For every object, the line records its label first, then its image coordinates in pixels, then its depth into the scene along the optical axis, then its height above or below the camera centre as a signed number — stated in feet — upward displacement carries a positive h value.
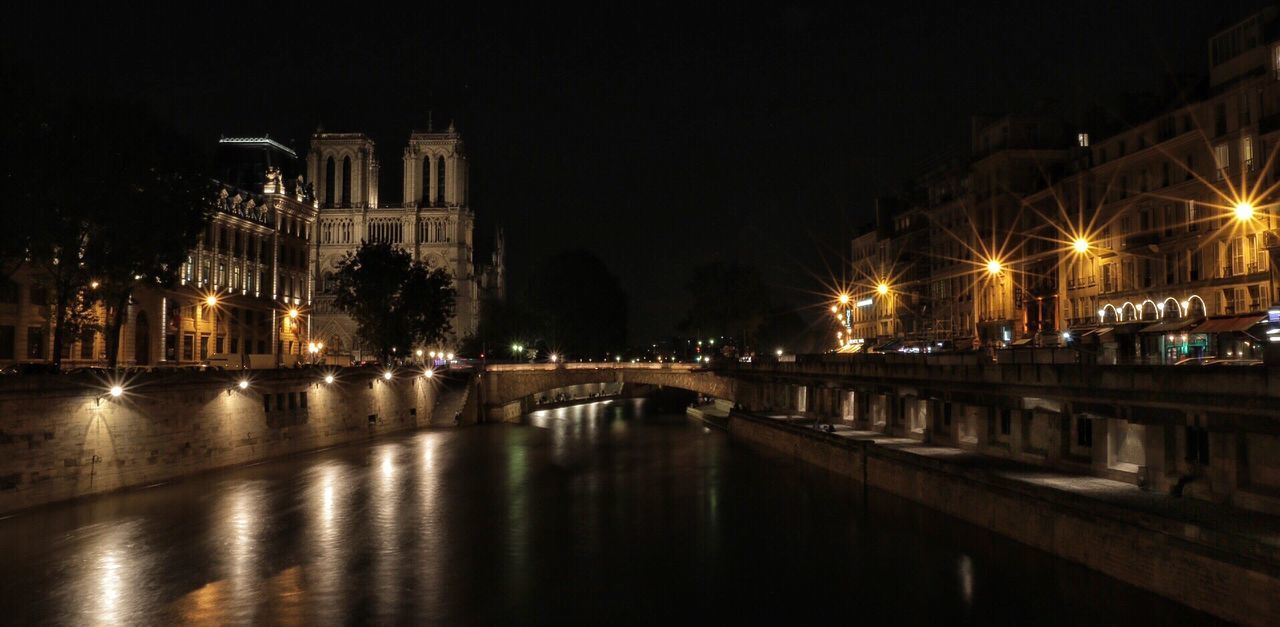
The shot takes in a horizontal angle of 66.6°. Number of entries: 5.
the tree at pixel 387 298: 265.13 +17.81
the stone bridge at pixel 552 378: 274.77 -4.94
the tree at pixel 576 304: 422.82 +25.30
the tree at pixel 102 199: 120.16 +22.57
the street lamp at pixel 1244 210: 115.34 +17.41
